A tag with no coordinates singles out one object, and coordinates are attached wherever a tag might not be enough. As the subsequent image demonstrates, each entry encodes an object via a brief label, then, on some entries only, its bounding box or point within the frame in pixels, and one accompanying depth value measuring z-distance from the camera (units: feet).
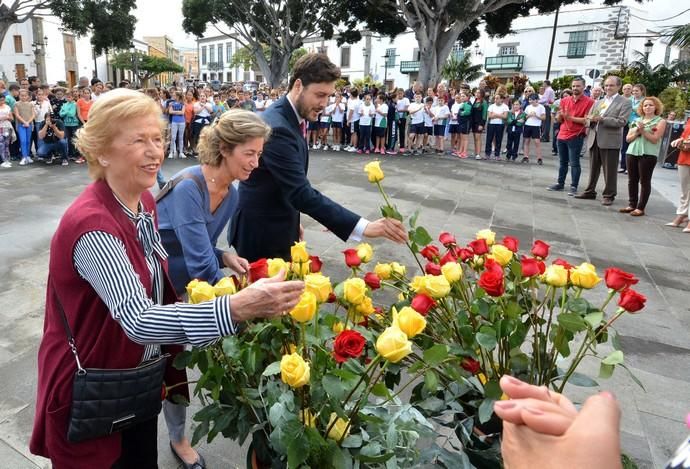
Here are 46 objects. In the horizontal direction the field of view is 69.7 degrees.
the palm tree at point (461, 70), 130.93
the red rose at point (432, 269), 5.24
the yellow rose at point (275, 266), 4.54
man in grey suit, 25.21
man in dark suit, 7.95
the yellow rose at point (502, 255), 4.89
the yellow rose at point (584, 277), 4.33
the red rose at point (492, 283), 4.36
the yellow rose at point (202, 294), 4.24
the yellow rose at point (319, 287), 4.07
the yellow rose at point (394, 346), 3.40
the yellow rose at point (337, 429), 3.75
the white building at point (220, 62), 280.31
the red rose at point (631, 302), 4.27
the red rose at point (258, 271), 4.77
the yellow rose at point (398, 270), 5.42
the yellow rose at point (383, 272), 5.32
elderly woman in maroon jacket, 4.05
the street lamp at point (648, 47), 67.92
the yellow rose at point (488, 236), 5.56
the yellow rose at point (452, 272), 4.66
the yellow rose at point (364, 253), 5.29
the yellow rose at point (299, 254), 4.82
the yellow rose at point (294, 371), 3.43
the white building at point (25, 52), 148.87
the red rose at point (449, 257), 5.43
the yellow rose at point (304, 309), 3.80
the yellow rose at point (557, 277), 4.43
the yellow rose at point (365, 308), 4.52
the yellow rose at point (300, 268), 4.86
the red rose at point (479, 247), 5.29
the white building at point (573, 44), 126.20
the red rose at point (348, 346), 3.64
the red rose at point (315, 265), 5.06
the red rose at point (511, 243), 5.26
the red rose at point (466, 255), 5.33
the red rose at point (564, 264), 4.69
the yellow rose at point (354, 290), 4.25
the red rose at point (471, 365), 4.42
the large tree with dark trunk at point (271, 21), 97.96
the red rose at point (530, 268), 4.60
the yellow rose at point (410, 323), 3.66
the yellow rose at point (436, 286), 4.37
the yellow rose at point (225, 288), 4.28
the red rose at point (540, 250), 5.22
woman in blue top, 6.72
